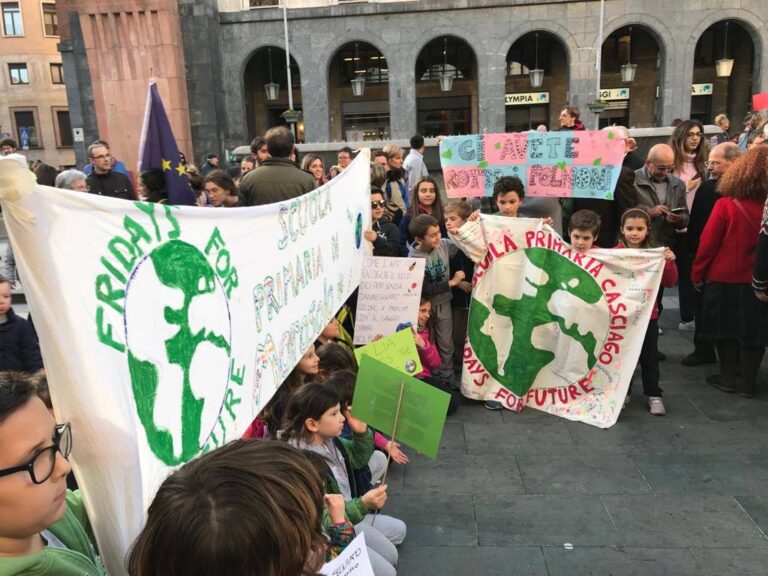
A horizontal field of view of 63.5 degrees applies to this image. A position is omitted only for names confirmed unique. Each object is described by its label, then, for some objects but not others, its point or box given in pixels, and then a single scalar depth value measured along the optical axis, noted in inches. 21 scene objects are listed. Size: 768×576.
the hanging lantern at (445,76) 838.5
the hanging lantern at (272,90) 837.8
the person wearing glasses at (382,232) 220.8
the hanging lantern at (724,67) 755.4
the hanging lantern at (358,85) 830.5
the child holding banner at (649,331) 191.0
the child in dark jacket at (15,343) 152.6
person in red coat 193.0
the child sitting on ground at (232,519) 43.5
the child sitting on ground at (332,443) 106.1
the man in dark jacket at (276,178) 181.0
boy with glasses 48.7
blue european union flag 167.9
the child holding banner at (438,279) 206.2
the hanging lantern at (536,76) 810.2
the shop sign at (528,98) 927.5
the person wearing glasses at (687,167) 249.0
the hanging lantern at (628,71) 780.0
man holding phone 227.9
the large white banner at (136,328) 59.4
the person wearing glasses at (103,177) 261.3
